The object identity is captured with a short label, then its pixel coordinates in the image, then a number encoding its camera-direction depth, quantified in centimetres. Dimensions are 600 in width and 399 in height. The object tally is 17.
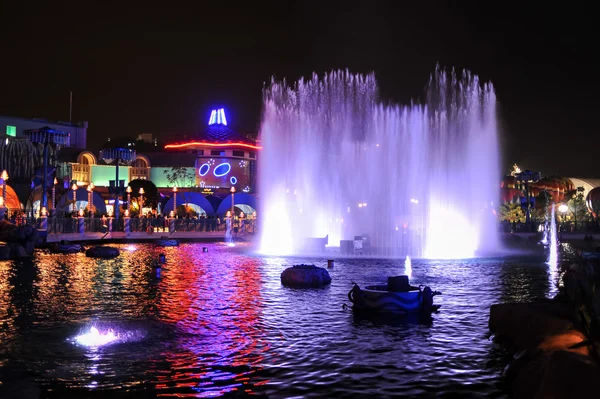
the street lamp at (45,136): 4578
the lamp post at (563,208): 9078
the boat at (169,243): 4147
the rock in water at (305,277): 1911
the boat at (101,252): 3048
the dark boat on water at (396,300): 1400
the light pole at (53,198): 4680
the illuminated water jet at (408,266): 2281
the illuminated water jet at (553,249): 2740
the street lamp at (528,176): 6321
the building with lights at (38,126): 7725
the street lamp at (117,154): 5841
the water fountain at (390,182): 3488
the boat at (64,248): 3319
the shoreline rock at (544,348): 649
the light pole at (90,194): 5075
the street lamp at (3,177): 3631
